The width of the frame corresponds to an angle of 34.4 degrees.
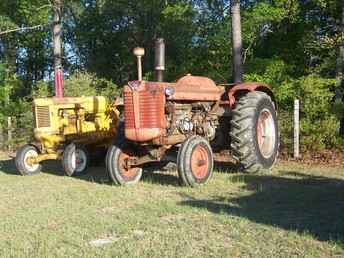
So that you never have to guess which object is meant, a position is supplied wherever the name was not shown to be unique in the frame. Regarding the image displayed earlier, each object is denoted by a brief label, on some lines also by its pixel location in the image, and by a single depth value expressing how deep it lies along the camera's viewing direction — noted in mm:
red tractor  8594
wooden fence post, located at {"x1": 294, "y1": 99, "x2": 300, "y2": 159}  11617
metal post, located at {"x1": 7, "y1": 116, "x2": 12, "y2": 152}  18895
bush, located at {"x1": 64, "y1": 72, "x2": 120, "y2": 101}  17755
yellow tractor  11531
